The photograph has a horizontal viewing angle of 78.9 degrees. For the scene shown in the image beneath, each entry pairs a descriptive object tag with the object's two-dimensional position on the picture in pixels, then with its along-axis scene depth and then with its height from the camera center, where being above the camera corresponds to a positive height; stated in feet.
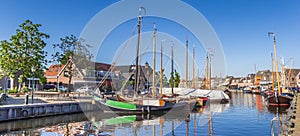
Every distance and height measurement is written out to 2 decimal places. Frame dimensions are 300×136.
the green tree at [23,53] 81.14 +10.34
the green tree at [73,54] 92.96 +11.59
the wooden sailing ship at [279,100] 94.54 -12.39
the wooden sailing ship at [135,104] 67.55 -10.43
